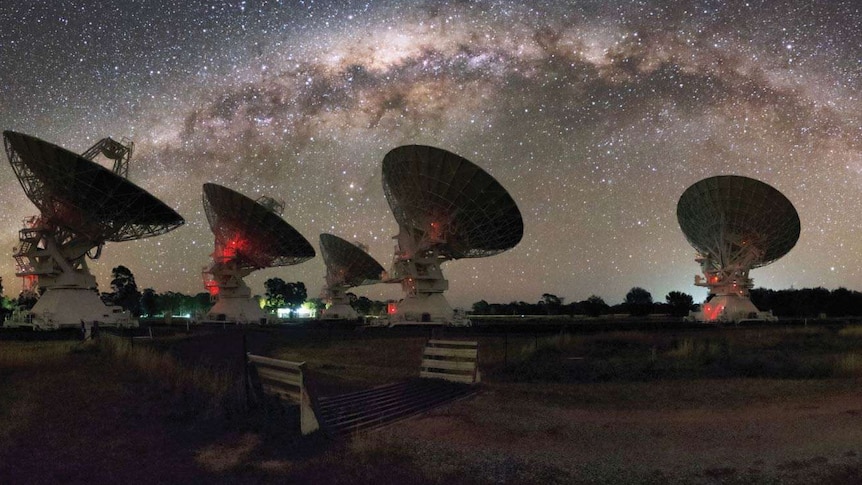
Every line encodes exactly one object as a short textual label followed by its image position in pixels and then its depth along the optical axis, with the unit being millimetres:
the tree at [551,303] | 121750
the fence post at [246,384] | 10367
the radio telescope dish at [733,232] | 54688
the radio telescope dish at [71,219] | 39031
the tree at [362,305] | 157912
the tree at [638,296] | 172725
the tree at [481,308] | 138375
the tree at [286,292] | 154500
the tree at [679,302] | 99669
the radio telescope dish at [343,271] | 82188
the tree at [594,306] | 106369
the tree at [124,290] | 111250
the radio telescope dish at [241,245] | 54406
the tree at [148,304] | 129000
